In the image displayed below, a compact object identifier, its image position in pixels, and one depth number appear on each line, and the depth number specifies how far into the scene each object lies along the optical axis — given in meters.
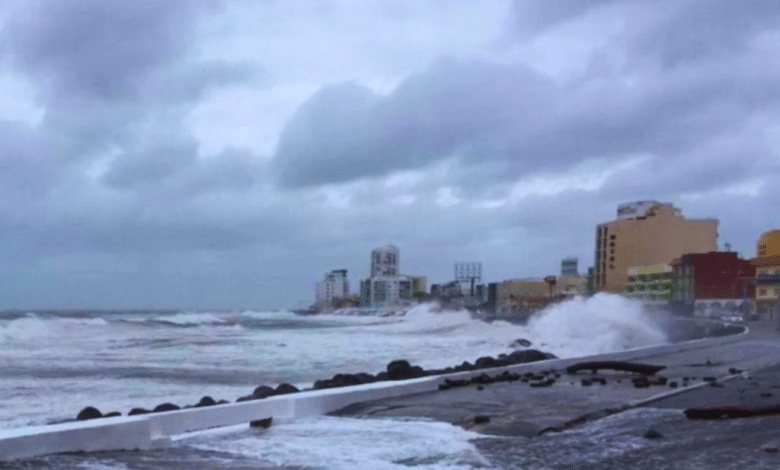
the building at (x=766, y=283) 62.88
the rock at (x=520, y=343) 30.86
